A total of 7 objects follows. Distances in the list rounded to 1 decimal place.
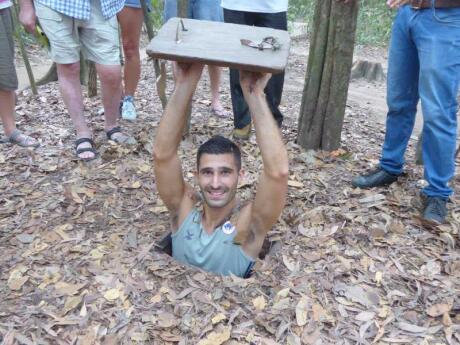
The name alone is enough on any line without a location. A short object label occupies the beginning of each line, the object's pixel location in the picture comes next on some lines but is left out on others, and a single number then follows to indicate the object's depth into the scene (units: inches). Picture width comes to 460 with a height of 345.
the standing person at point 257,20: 153.5
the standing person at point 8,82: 157.8
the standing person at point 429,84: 115.6
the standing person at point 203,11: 177.8
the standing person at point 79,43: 146.3
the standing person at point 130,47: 176.6
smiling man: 101.3
